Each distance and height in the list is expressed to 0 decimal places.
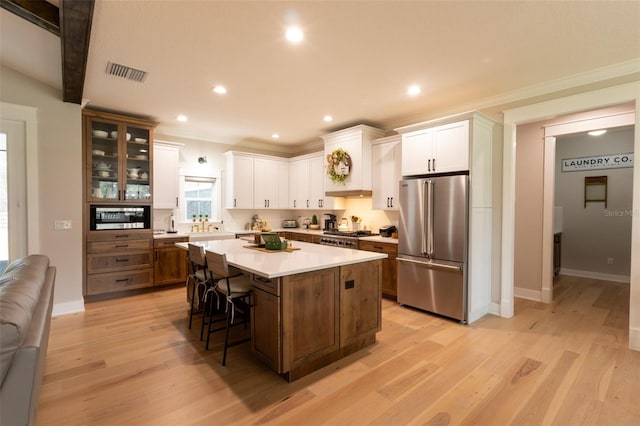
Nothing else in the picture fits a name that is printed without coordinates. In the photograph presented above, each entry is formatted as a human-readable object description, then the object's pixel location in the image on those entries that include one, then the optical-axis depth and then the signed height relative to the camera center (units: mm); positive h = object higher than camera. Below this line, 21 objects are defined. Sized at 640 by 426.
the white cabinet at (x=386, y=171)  4582 +552
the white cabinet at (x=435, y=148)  3551 +727
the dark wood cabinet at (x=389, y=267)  4277 -859
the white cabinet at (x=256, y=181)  5902 +512
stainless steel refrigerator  3500 -456
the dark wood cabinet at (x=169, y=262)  4699 -878
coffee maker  5887 -316
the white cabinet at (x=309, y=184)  5812 +455
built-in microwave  4283 -165
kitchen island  2283 -819
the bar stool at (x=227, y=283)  2549 -701
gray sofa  1238 -626
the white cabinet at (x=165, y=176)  4961 +501
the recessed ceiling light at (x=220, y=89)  3521 +1375
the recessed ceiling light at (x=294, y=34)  2391 +1388
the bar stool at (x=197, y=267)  3014 -679
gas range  4730 -502
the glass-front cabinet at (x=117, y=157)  4262 +712
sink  5105 -512
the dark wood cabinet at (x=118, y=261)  4199 -788
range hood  4836 +812
